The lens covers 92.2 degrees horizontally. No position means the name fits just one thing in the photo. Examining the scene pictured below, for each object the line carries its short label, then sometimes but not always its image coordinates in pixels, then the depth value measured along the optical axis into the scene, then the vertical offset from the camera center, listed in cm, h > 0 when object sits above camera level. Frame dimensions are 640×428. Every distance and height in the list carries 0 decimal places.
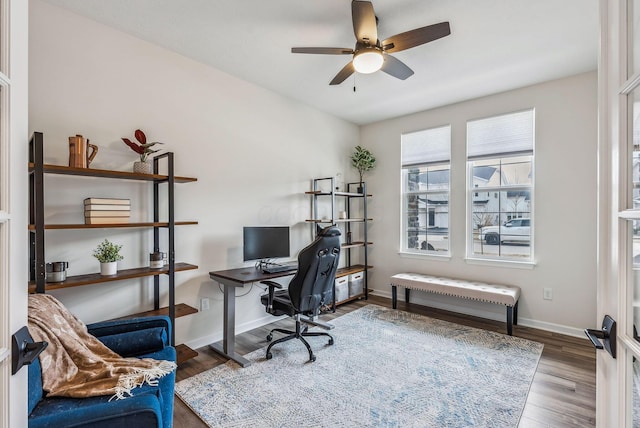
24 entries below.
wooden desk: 269 -77
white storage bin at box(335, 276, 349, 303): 405 -98
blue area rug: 193 -126
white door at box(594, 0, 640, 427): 75 +3
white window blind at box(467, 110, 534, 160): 352 +95
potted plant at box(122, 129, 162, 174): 238 +51
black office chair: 259 -62
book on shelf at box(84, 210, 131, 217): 212 +2
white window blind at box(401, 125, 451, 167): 414 +96
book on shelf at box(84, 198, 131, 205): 213 +11
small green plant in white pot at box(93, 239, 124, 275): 219 -29
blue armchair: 113 -76
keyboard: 301 -54
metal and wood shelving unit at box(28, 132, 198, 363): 176 -7
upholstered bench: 323 -85
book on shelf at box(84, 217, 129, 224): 212 -3
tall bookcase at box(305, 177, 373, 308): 417 -3
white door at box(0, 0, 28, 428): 75 +5
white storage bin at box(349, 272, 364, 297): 429 -98
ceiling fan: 193 +119
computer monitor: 316 -29
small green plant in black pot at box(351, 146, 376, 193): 464 +84
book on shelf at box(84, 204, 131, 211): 212 +6
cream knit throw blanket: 140 -75
